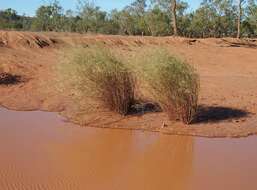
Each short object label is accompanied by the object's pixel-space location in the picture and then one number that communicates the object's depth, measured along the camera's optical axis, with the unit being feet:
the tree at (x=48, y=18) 155.74
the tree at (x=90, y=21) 155.74
